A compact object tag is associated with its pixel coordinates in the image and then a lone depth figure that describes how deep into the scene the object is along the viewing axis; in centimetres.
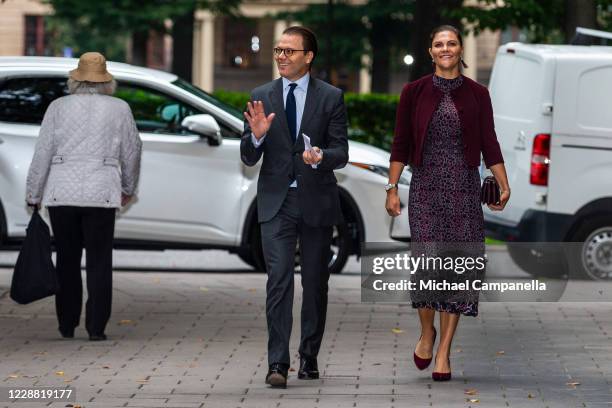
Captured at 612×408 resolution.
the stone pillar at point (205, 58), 7188
